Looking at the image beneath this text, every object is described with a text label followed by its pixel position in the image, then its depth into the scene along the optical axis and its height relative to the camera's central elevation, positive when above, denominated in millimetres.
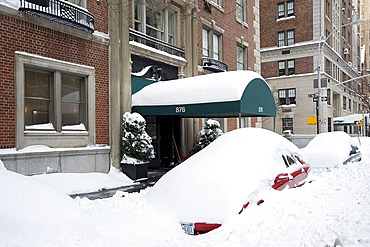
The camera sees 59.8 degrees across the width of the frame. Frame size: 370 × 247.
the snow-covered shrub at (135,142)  11211 -606
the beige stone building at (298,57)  35875 +7810
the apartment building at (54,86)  8836 +1251
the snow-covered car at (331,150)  11719 -1039
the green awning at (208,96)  11039 +1043
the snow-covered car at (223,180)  4926 -965
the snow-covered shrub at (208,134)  14807 -455
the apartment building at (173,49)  12266 +3528
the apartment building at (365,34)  68988 +20263
